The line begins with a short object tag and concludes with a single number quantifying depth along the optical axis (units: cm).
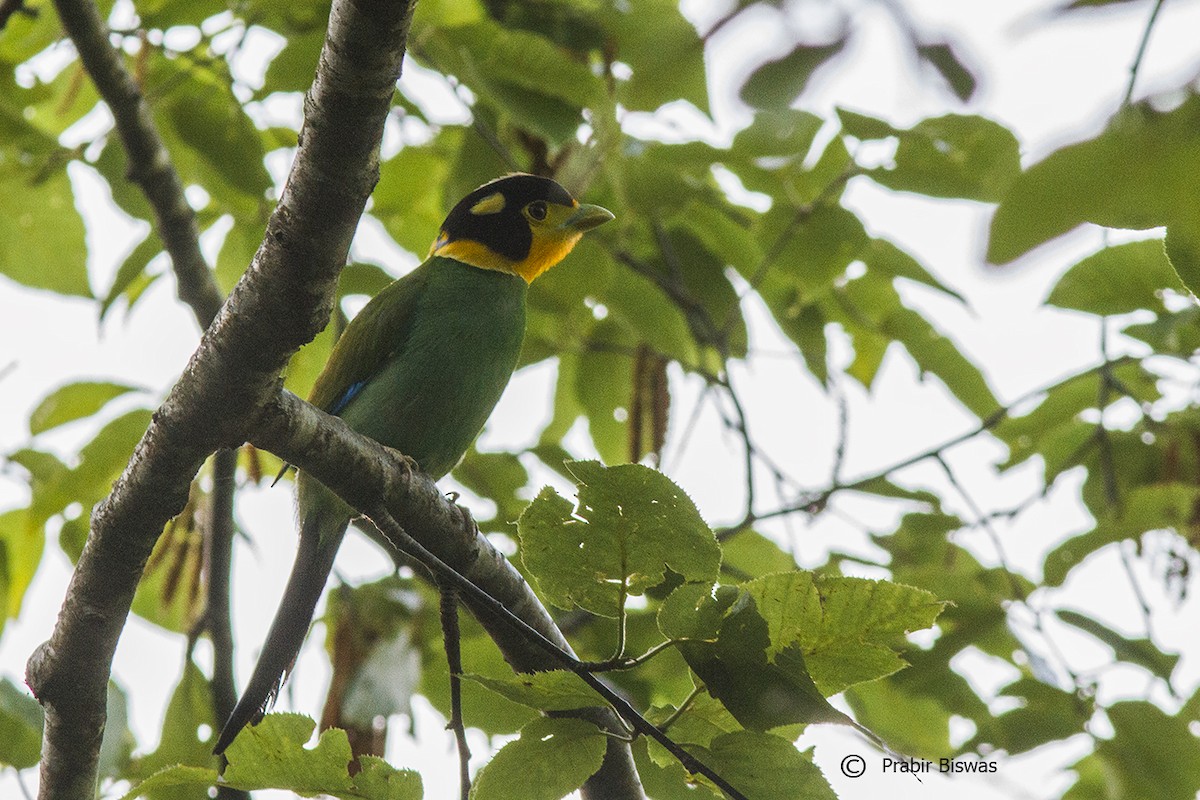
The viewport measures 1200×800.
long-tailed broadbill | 721
